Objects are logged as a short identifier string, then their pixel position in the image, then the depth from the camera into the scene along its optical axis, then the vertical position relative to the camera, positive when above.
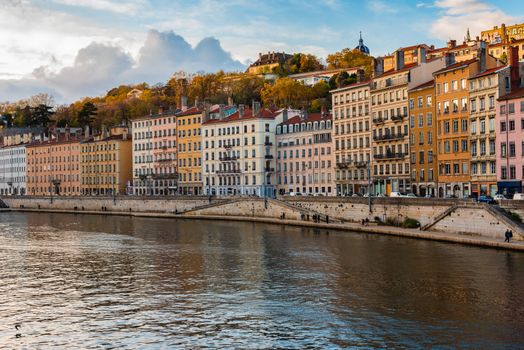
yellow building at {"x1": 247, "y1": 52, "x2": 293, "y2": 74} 192.49 +29.55
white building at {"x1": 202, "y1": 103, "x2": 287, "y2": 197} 108.44 +4.26
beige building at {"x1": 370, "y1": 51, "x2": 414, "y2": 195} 85.69 +5.84
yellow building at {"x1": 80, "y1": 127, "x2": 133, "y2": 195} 134.12 +3.50
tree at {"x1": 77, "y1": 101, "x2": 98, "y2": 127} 165.71 +15.24
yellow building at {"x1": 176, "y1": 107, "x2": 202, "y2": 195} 119.00 +4.91
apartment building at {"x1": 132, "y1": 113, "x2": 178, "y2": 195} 123.94 +4.62
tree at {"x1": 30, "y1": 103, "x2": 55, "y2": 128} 183.00 +16.89
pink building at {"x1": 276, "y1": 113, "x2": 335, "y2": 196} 100.38 +3.43
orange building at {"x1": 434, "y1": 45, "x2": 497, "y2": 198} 74.62 +5.64
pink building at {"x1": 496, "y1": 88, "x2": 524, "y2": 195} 65.88 +3.15
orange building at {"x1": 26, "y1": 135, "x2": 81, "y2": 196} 142.75 +3.30
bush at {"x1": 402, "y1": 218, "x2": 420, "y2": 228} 65.19 -3.91
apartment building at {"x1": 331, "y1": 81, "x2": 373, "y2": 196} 93.06 +5.36
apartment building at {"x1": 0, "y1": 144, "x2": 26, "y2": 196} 156.62 +3.00
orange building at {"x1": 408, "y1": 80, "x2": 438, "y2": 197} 80.31 +4.34
